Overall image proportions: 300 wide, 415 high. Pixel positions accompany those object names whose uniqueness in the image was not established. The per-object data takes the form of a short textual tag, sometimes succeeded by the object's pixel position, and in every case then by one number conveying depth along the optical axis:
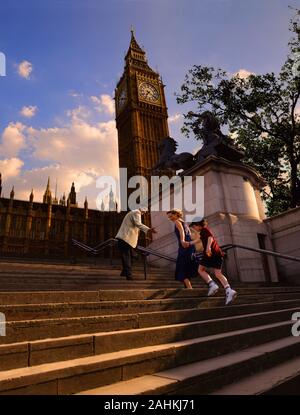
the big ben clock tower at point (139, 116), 55.72
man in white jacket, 6.14
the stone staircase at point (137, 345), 2.26
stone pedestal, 9.11
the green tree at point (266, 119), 16.72
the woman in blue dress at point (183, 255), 5.54
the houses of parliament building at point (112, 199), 30.16
